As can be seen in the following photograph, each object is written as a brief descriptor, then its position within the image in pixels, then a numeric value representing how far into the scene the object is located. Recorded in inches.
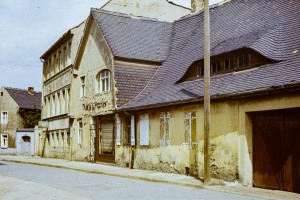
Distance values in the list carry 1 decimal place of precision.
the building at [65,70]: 1186.0
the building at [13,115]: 2027.6
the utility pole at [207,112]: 526.3
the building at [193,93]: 512.4
